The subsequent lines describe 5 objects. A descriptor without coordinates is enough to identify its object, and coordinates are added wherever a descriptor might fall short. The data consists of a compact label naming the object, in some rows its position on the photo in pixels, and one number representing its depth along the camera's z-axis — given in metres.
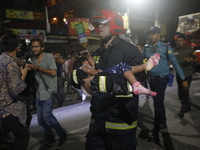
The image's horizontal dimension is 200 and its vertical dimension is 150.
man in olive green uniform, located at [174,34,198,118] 6.19
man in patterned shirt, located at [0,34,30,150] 2.76
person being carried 1.96
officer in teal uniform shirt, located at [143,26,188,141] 4.39
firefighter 2.32
